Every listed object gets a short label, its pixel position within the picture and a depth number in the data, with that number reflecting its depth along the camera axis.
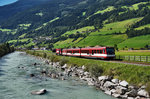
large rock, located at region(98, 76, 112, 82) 24.97
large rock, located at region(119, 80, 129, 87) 21.25
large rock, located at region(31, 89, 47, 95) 22.15
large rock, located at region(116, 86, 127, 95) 20.28
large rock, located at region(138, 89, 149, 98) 17.83
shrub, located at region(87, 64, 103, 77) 28.76
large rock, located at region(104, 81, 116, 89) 22.90
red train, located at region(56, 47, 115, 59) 41.88
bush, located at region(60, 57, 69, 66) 50.53
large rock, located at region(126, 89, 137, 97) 19.04
